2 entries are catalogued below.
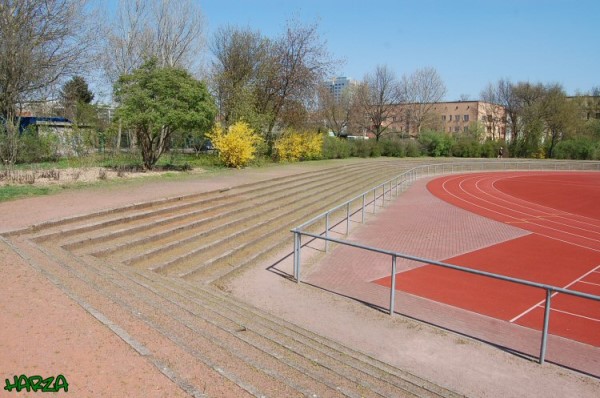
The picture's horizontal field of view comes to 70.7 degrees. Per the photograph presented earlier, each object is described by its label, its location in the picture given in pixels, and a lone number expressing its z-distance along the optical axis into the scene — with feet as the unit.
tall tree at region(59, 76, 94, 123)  107.65
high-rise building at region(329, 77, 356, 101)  197.77
